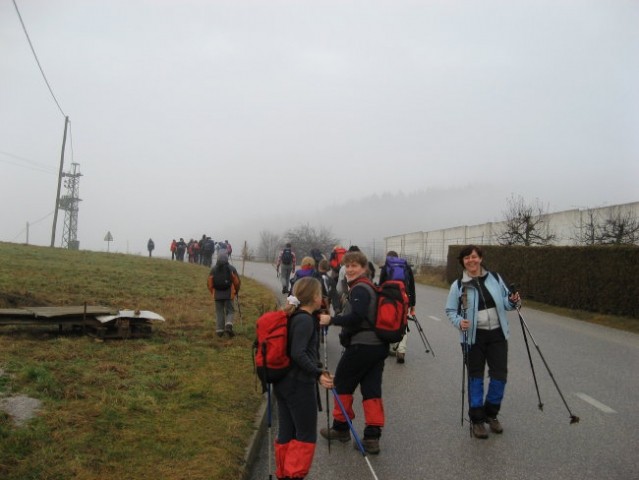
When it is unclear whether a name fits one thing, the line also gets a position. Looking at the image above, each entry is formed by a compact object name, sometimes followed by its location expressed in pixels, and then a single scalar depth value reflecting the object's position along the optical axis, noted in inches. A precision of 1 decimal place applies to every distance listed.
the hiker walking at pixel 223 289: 404.5
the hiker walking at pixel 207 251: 1242.9
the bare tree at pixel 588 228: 887.7
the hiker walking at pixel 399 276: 281.7
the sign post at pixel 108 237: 1474.7
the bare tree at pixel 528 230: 1026.7
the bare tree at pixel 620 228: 801.6
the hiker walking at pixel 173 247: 1672.0
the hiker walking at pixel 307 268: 364.8
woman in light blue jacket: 210.4
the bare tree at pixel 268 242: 3795.0
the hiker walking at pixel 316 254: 546.3
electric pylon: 1829.5
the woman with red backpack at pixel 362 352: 188.1
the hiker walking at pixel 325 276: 402.3
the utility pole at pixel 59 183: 1254.9
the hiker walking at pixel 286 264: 744.3
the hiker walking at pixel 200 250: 1355.8
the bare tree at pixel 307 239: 3075.8
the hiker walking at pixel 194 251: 1560.0
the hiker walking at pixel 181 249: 1593.3
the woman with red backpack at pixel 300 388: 148.8
